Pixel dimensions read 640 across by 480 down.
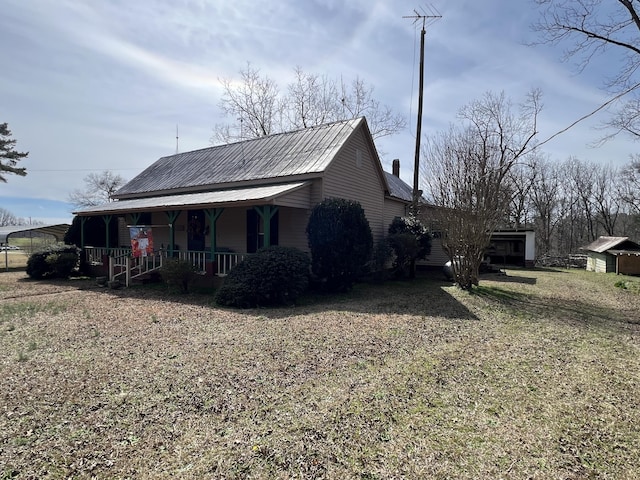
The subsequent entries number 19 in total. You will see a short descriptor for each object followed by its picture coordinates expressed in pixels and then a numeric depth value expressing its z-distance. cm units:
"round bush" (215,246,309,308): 902
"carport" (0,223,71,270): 2045
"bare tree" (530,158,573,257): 3572
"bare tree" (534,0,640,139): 994
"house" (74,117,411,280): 1187
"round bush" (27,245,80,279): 1459
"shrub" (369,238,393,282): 1396
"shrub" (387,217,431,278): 1442
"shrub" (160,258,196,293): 1093
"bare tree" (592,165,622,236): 3638
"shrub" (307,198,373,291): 1084
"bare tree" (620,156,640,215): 3105
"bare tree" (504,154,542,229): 3219
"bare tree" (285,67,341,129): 2828
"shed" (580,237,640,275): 1764
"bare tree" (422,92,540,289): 1073
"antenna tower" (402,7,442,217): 1686
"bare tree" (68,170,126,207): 4122
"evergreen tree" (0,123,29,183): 2556
